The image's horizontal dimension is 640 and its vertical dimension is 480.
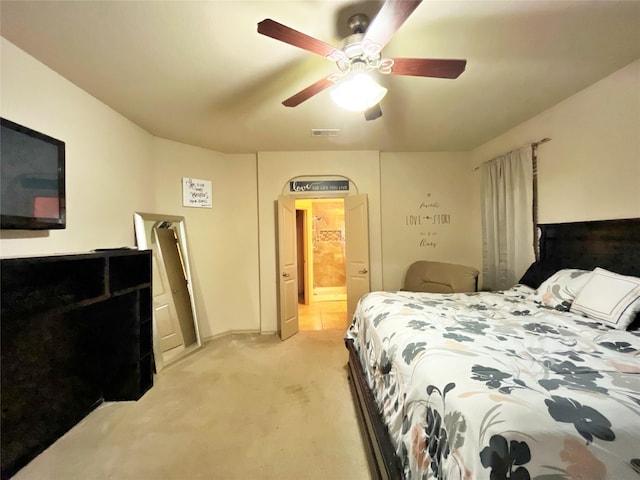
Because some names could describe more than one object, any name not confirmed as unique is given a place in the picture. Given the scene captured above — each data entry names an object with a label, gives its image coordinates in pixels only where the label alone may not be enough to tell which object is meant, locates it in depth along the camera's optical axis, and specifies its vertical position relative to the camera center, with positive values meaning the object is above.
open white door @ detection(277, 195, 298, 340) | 3.55 -0.38
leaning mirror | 2.79 -0.52
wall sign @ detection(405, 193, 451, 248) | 3.93 +0.22
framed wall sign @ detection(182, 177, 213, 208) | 3.37 +0.62
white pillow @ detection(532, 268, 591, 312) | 1.90 -0.41
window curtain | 2.81 +0.19
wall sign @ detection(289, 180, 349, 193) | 3.79 +0.75
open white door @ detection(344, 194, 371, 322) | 3.65 -0.14
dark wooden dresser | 1.54 -0.71
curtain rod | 2.59 +0.91
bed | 0.73 -0.54
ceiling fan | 1.10 +0.92
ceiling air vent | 2.99 +1.22
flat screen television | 1.48 +0.40
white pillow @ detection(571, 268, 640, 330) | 1.55 -0.41
